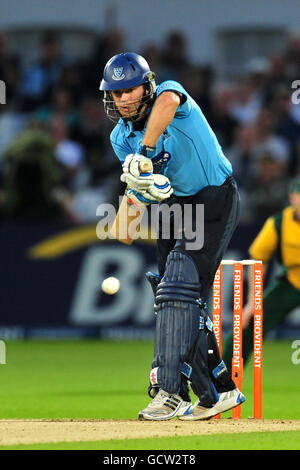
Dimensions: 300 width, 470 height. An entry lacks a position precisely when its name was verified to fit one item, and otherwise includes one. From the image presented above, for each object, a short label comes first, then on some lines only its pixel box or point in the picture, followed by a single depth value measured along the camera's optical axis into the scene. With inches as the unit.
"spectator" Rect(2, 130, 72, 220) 498.0
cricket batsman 221.9
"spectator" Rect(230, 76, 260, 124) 595.2
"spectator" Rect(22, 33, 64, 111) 602.2
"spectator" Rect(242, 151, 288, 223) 518.0
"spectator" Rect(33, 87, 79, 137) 582.2
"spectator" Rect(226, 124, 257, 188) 548.7
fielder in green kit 318.7
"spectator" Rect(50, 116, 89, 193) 541.3
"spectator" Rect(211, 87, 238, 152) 573.6
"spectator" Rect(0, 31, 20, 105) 602.5
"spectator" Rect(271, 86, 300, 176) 572.1
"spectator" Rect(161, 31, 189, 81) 608.4
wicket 248.2
